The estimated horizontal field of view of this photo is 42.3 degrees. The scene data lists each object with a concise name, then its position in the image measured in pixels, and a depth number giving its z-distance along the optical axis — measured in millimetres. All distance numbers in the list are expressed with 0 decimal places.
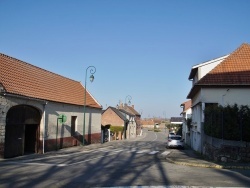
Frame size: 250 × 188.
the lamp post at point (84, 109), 32831
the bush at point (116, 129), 60406
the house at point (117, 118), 71250
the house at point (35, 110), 20489
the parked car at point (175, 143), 34531
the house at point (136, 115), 91312
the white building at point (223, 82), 26328
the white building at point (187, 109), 44275
